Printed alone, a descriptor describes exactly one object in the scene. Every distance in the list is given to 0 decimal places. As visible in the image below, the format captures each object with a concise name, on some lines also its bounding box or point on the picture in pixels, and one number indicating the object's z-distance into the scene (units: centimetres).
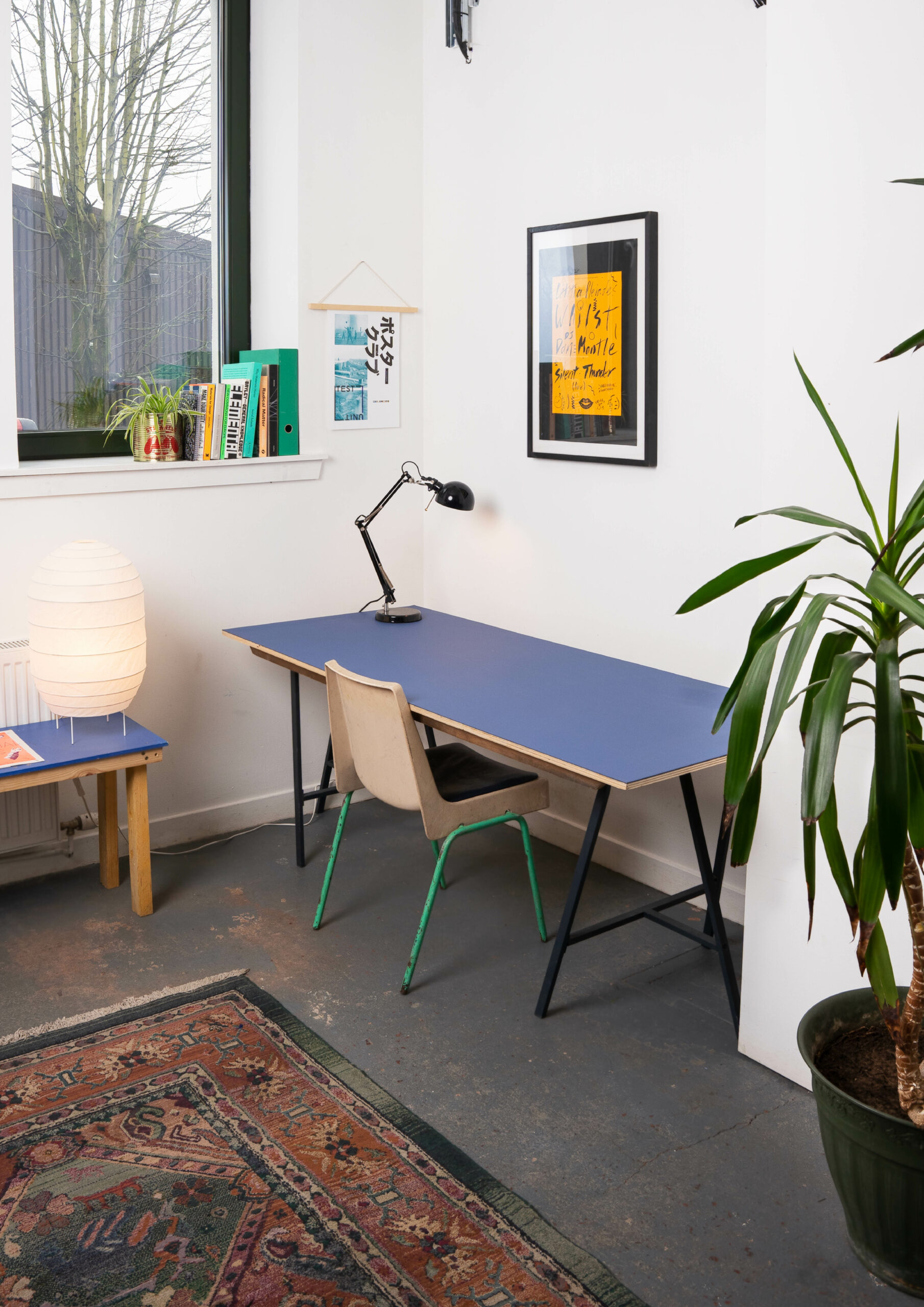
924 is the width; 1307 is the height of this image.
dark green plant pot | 185
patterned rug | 197
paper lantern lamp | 317
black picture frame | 324
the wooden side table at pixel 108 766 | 310
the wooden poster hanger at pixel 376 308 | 392
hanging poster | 400
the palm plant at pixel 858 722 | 162
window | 358
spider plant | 367
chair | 282
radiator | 336
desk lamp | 375
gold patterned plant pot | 367
